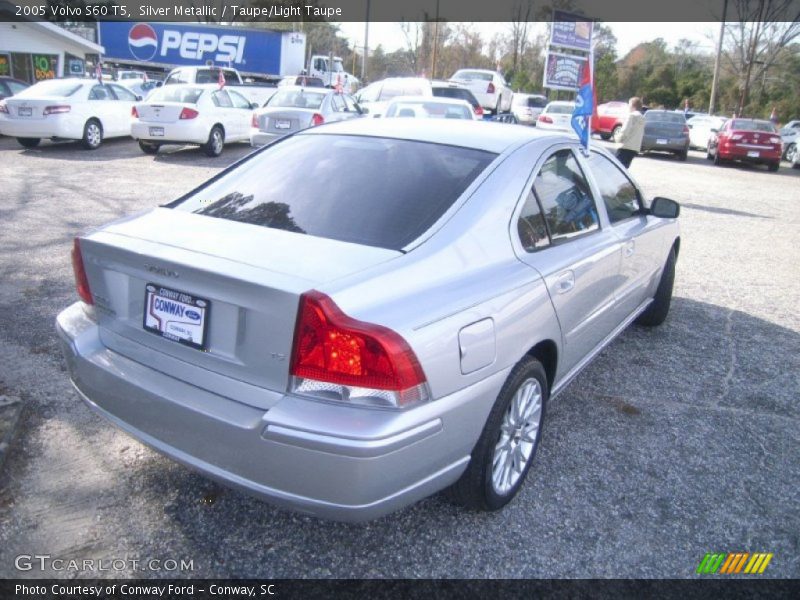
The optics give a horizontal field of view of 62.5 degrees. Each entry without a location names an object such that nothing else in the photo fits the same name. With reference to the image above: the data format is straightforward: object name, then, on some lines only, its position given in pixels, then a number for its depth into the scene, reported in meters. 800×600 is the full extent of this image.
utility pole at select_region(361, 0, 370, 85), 44.97
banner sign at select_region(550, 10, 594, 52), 16.73
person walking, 10.30
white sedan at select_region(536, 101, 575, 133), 21.47
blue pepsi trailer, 30.83
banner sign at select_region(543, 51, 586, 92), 15.63
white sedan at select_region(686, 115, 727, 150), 24.03
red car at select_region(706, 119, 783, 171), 19.22
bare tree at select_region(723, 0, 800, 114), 32.31
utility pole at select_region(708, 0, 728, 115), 34.50
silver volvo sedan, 2.13
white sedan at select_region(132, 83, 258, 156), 13.36
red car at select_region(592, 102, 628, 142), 25.66
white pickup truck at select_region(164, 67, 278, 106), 20.38
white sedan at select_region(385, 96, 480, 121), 11.70
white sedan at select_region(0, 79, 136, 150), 13.16
